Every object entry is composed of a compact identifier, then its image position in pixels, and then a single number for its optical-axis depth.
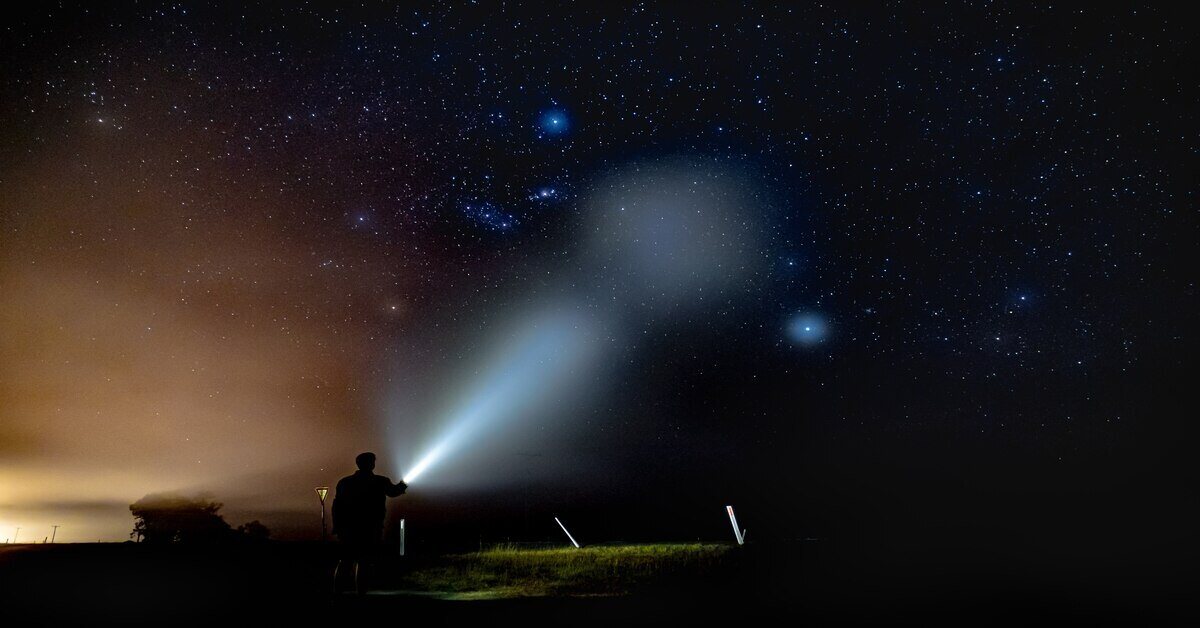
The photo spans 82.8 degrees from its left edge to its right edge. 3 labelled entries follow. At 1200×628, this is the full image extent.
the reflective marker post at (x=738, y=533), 16.08
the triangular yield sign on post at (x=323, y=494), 18.01
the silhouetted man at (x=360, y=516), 7.27
